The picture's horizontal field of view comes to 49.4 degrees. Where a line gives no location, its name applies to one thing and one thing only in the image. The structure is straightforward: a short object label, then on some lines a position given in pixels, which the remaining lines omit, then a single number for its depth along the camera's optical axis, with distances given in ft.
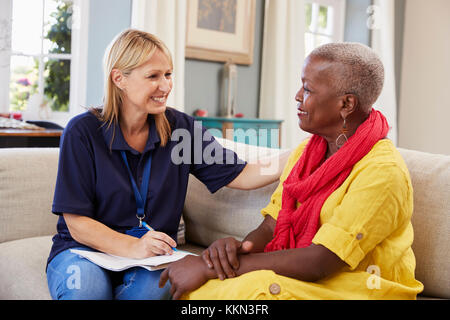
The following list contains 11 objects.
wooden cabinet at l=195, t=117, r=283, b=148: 12.66
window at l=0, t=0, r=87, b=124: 11.69
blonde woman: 4.67
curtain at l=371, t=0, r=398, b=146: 17.88
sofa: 4.60
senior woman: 3.67
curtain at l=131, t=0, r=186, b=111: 11.55
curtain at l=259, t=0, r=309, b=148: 15.11
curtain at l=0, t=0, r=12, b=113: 11.41
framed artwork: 13.62
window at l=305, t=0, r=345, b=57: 17.70
